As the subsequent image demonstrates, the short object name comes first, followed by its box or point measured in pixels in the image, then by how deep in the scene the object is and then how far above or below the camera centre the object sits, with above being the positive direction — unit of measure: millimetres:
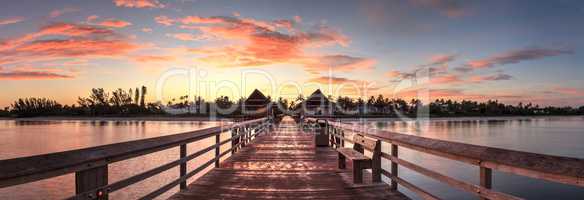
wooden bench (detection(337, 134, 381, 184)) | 5566 -729
